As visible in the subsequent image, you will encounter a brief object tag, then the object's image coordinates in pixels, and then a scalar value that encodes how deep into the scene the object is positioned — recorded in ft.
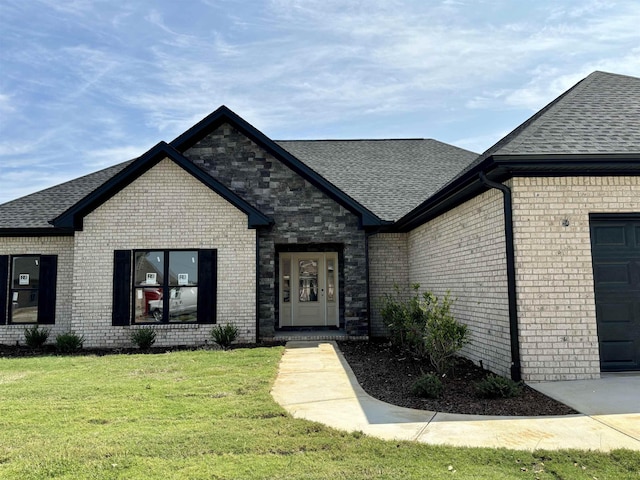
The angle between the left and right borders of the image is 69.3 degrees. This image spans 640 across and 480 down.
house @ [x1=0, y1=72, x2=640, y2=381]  22.88
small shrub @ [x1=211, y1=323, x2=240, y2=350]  37.19
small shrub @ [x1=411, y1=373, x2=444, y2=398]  20.38
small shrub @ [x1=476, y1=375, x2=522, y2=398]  19.83
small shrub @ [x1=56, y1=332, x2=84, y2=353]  36.37
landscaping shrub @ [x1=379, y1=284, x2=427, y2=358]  29.90
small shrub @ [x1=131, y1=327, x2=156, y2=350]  36.74
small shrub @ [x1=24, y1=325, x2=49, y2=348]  38.73
